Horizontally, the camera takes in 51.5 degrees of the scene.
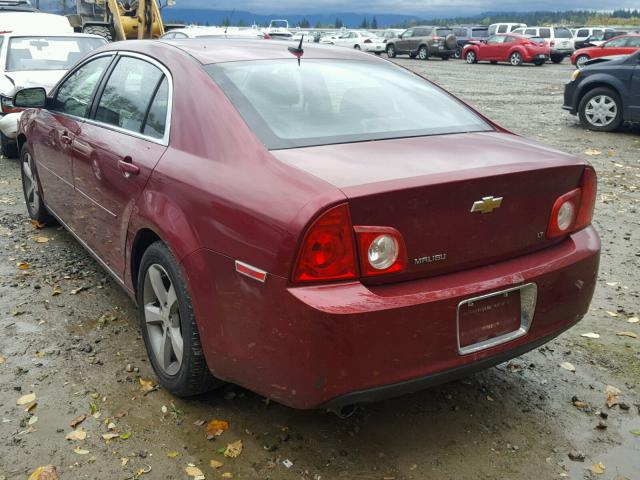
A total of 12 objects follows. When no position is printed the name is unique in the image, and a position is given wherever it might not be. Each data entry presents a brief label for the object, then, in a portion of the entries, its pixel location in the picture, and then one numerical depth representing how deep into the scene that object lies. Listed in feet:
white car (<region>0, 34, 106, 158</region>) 27.13
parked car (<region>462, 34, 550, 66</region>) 99.76
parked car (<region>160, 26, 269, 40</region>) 53.35
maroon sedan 7.87
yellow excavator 58.29
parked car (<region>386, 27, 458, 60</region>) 114.11
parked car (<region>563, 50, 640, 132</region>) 35.94
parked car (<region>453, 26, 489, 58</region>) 123.31
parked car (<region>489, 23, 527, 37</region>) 126.79
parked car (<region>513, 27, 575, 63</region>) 108.58
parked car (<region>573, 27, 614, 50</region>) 112.57
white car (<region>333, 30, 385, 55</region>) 128.57
